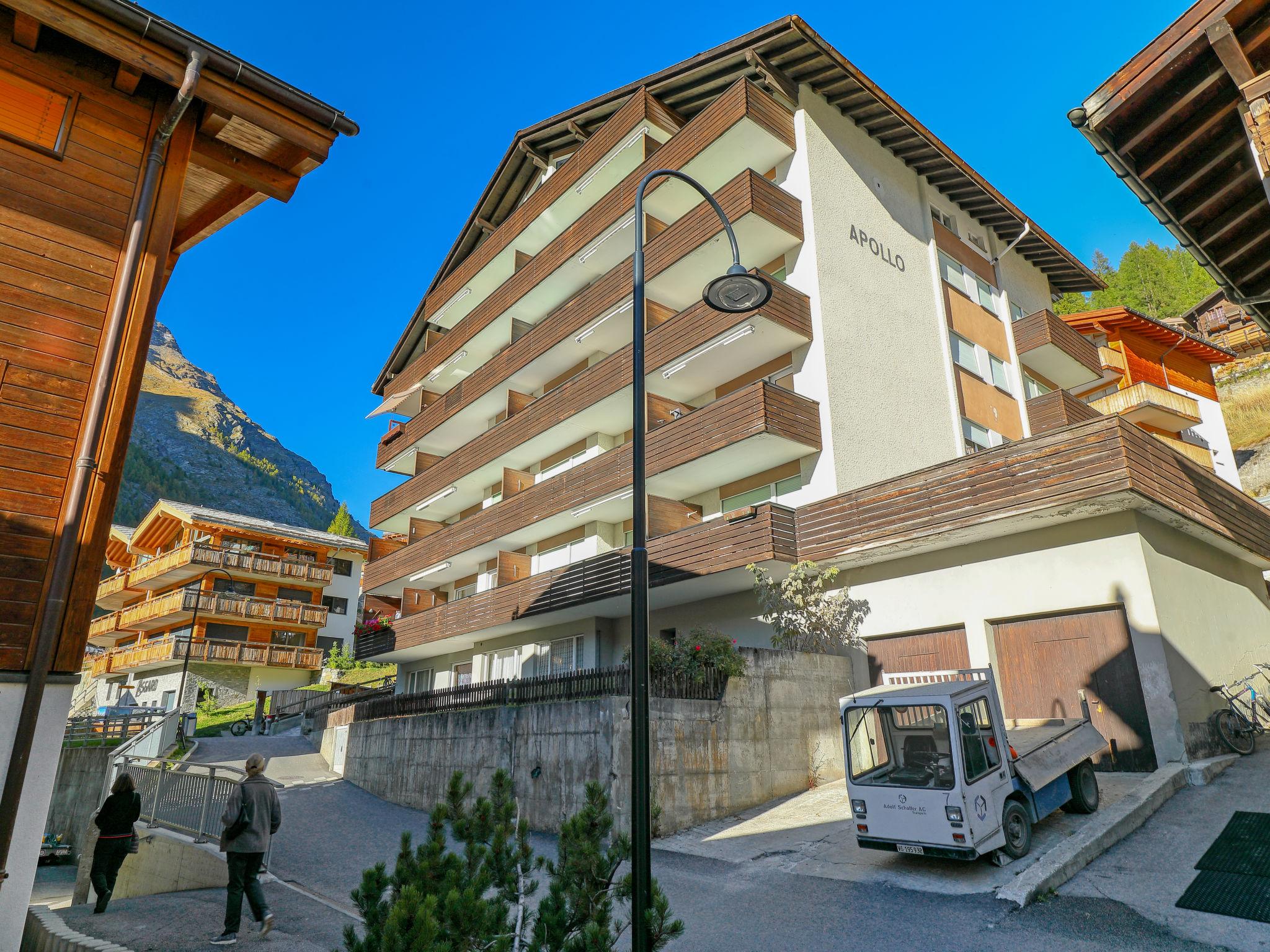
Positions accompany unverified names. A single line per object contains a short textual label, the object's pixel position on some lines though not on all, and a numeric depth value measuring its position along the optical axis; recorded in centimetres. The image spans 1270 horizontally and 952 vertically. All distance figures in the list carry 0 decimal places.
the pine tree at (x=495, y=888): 434
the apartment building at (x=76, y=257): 752
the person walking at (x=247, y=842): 781
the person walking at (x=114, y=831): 1028
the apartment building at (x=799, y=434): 1467
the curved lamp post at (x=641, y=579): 521
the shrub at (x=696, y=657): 1391
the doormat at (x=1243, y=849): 861
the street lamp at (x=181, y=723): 2873
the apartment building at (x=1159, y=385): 3284
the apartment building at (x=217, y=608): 4550
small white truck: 896
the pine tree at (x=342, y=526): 9069
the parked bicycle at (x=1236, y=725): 1407
